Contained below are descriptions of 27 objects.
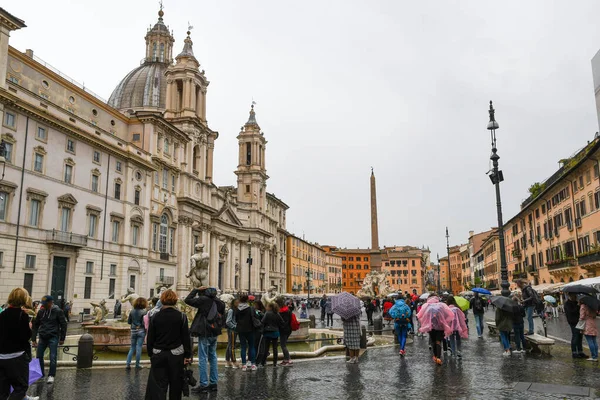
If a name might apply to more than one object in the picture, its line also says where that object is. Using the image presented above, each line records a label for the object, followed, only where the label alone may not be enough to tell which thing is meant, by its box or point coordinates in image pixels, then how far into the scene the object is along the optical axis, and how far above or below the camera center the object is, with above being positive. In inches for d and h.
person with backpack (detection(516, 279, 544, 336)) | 512.1 -4.2
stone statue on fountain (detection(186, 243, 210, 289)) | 581.3 +29.7
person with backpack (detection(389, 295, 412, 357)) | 508.4 -25.7
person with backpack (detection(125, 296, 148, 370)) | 410.9 -27.4
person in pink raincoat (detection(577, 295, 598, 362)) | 428.4 -29.3
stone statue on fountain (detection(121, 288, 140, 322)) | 675.4 -8.0
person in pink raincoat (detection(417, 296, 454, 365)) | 421.7 -26.3
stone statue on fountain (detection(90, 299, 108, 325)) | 730.4 -28.3
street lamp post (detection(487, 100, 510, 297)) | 630.5 +149.5
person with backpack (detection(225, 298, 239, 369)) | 405.7 -36.5
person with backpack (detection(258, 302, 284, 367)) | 414.3 -27.5
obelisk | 2105.1 +240.8
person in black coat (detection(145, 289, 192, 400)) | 228.7 -26.6
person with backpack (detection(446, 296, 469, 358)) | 441.4 -31.9
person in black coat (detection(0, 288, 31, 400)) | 222.5 -23.7
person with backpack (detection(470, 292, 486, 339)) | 665.0 -29.3
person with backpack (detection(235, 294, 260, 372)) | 392.8 -27.4
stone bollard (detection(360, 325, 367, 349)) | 534.3 -52.5
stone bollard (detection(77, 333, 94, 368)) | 423.5 -50.2
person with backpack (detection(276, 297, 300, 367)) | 432.1 -30.5
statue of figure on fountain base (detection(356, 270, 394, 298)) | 1939.6 +30.1
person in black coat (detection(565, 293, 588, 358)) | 450.6 -27.0
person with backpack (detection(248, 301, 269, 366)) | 411.8 -40.4
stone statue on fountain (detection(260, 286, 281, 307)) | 576.7 -0.9
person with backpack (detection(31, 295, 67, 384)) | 351.3 -23.1
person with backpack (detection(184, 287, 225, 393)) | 322.3 -22.8
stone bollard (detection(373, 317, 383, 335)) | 755.4 -47.9
